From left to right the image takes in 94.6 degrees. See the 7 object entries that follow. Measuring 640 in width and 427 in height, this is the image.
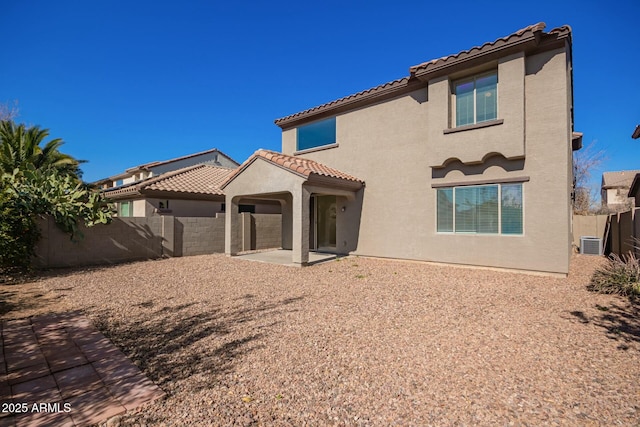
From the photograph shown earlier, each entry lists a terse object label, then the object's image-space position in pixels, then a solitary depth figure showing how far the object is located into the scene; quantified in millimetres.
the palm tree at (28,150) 14221
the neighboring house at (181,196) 16469
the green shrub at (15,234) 9469
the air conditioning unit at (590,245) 15102
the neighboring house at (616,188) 31853
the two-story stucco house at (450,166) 9305
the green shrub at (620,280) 7418
